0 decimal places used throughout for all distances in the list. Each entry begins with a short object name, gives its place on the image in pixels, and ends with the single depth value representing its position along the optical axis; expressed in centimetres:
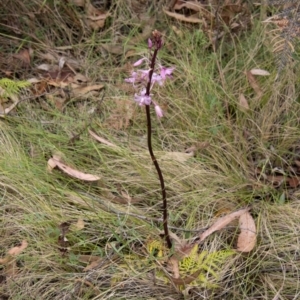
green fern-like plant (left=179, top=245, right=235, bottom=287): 208
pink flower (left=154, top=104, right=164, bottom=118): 166
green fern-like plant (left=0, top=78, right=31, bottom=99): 277
